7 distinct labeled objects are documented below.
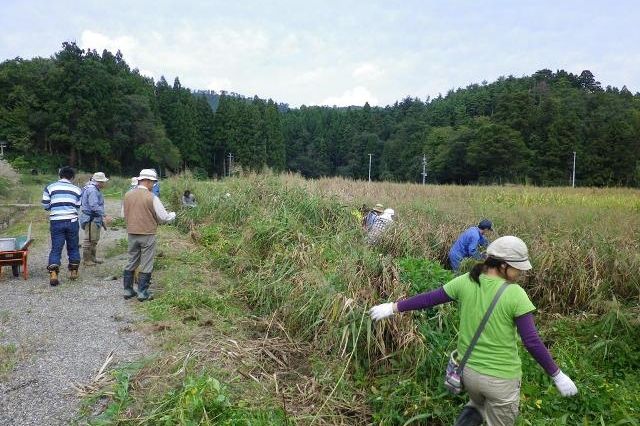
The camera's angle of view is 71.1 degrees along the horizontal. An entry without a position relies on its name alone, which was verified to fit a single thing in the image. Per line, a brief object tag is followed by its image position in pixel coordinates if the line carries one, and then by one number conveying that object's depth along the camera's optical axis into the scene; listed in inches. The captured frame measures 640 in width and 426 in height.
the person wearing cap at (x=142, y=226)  215.9
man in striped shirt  238.4
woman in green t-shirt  99.7
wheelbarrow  243.0
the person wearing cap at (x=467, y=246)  269.0
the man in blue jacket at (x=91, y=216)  292.0
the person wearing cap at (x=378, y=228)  271.6
